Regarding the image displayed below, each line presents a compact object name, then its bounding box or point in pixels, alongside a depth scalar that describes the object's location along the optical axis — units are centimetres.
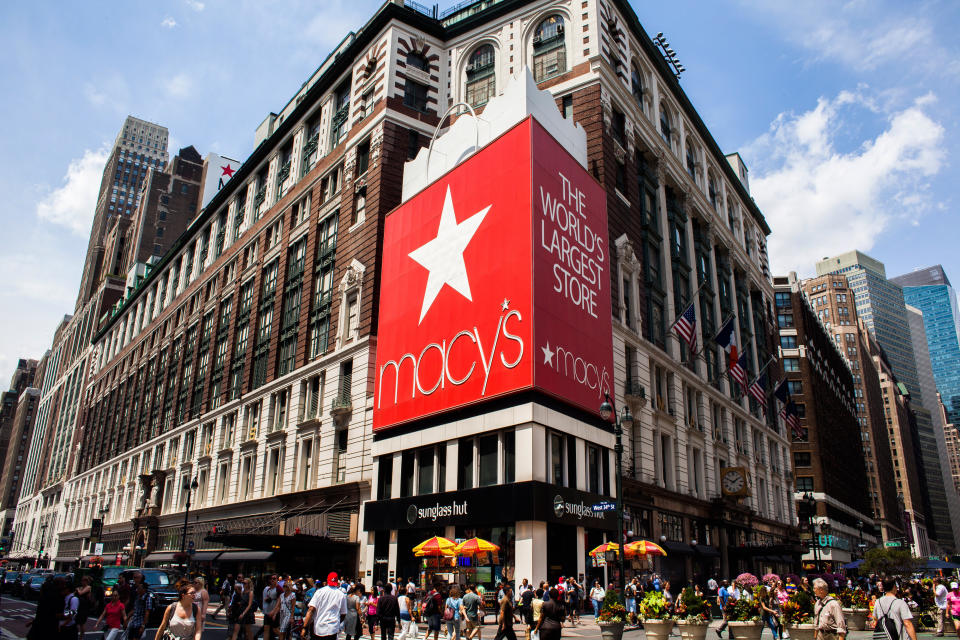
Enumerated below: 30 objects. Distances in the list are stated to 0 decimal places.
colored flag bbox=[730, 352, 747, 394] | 4700
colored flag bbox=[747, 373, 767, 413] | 4794
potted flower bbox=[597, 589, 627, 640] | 1995
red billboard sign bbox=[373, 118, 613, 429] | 3332
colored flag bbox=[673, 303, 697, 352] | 3972
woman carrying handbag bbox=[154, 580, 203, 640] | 1247
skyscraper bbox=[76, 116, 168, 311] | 15675
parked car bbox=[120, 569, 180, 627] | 2485
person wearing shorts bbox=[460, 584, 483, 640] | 2217
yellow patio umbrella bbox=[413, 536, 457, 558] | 2906
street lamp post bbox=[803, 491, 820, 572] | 4262
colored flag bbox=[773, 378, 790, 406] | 5444
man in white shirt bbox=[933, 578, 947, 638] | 2247
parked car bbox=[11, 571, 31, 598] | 4528
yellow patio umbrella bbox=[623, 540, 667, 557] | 3177
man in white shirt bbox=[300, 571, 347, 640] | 1340
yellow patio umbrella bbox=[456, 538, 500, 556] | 2900
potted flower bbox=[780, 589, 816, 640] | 1688
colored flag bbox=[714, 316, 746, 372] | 4372
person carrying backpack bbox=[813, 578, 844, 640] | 1260
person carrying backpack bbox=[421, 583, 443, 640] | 2344
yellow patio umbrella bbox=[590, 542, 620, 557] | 2952
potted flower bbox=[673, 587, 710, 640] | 1872
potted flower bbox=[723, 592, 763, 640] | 1869
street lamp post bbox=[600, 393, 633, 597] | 2130
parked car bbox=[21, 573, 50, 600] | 4138
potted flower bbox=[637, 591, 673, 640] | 1897
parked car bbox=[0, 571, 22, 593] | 4804
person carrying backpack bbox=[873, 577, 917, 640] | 1209
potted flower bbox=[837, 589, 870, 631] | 2420
